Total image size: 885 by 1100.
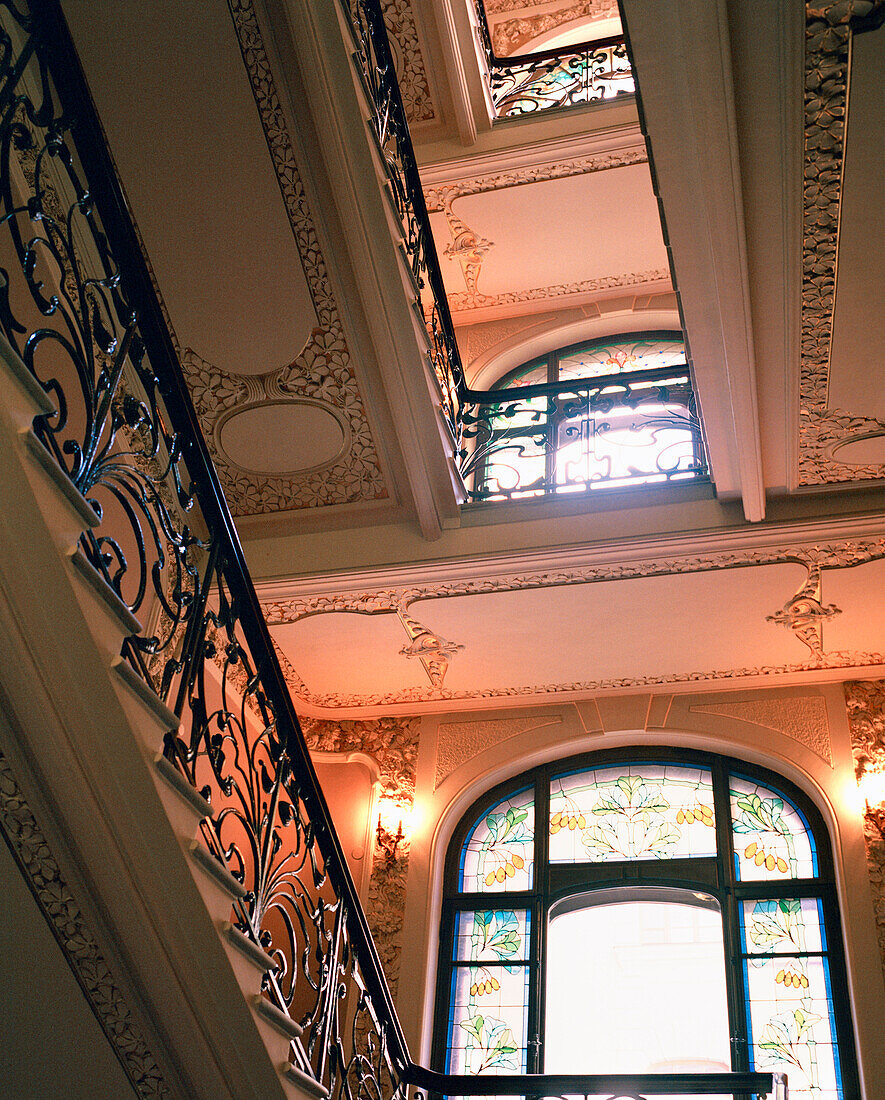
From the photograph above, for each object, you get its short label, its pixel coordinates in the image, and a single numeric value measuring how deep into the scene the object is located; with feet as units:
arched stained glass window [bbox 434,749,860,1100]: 21.42
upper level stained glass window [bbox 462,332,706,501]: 21.88
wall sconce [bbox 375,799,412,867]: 25.05
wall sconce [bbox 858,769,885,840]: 22.35
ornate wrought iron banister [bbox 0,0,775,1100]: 9.86
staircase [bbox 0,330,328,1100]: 8.95
